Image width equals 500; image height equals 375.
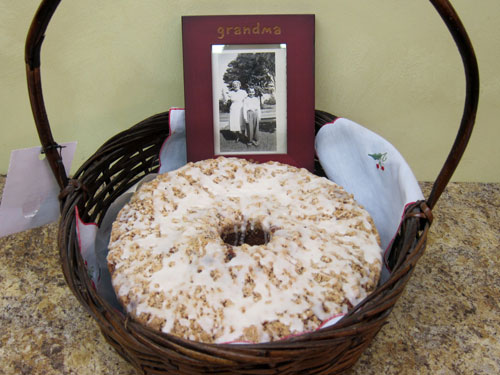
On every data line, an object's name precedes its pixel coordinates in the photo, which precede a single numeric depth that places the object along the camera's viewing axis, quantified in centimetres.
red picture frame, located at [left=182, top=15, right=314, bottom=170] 114
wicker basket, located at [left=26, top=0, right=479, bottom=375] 65
